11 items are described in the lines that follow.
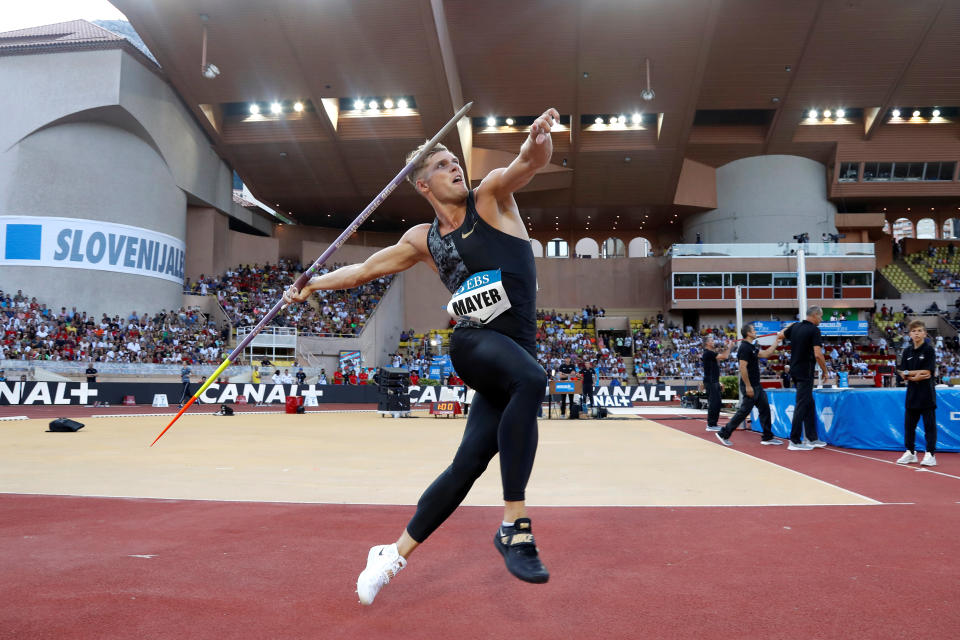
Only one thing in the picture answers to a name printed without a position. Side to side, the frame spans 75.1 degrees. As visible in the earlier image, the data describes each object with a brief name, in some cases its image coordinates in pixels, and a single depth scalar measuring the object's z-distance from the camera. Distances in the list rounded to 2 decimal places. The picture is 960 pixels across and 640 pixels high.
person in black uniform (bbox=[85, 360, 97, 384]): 25.22
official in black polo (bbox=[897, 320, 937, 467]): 7.51
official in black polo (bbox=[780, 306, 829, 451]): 9.16
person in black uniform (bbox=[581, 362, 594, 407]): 19.83
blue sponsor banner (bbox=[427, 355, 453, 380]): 32.38
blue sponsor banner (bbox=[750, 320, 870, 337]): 38.44
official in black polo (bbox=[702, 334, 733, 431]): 11.65
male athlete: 2.61
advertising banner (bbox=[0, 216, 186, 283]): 29.56
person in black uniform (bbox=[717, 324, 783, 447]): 10.25
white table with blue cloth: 9.02
